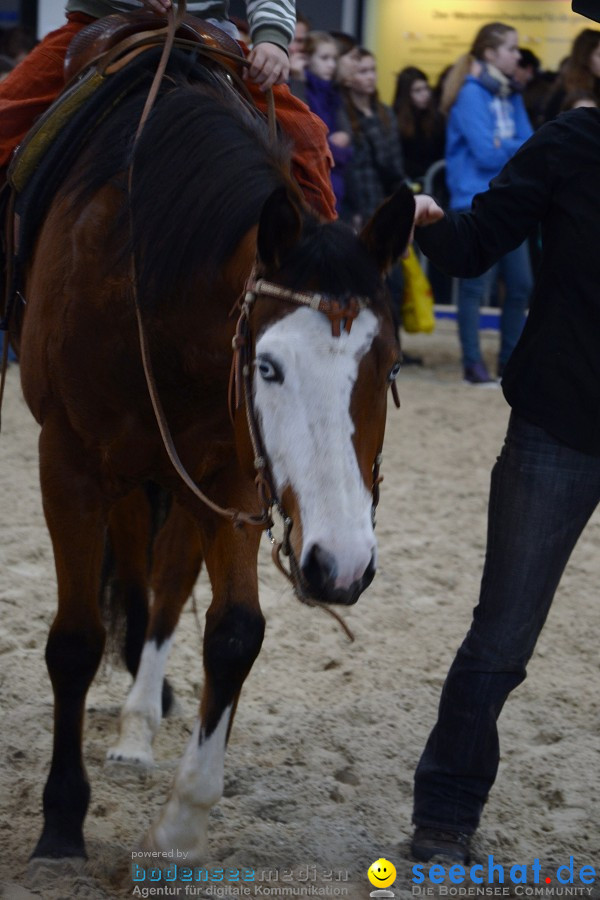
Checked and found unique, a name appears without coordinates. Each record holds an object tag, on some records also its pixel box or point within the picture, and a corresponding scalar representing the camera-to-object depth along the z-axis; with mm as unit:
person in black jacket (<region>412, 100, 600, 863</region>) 5805
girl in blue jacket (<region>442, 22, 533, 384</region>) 17531
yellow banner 23469
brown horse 4809
